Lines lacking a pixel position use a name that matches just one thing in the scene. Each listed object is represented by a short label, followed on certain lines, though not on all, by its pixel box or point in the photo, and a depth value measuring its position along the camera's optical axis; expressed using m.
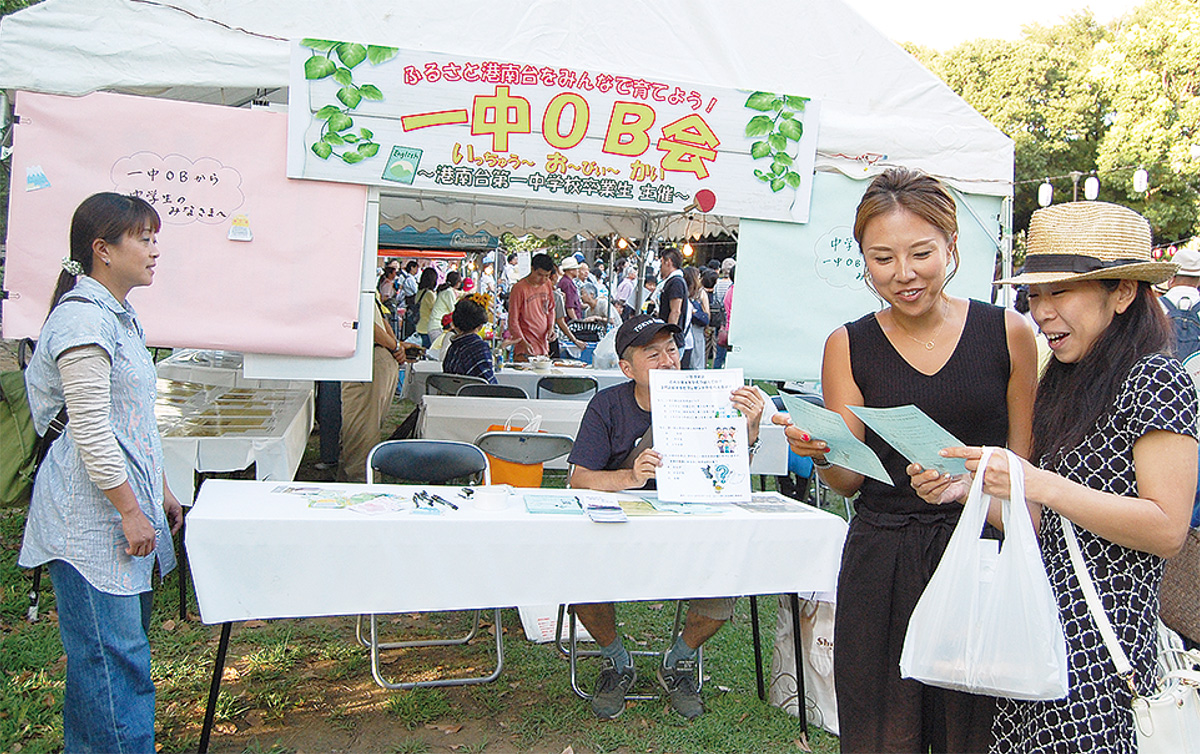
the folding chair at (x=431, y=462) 3.89
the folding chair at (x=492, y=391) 6.34
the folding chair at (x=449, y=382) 6.82
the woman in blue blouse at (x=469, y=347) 7.06
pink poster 3.54
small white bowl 2.93
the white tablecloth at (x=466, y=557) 2.55
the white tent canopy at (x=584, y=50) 3.55
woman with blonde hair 1.76
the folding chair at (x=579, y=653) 3.55
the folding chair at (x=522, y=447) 4.44
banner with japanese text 3.81
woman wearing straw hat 1.44
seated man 3.42
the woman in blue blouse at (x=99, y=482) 2.30
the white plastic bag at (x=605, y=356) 8.65
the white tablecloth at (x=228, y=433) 4.03
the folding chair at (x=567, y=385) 7.32
